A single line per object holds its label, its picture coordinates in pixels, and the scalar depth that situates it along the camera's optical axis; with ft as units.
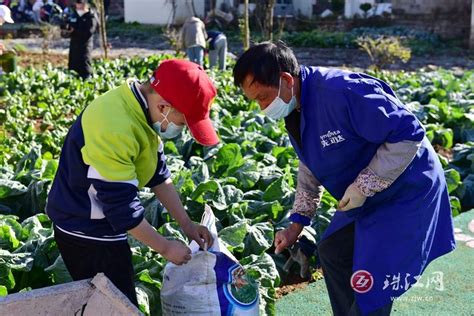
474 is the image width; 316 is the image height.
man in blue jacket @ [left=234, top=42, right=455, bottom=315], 10.00
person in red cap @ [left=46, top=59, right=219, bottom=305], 9.86
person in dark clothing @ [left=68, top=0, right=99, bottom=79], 41.19
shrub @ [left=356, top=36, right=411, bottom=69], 48.19
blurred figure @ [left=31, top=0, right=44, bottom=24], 102.06
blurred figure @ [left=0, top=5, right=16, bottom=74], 39.34
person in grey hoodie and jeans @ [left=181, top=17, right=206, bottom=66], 45.75
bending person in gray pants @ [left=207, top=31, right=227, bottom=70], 47.60
